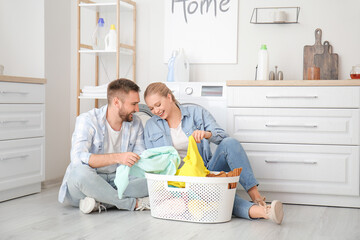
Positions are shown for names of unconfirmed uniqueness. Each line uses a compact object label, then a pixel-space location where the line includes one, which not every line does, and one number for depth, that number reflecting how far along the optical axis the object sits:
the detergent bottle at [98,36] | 3.83
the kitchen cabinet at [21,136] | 3.01
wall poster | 3.67
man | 2.63
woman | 2.60
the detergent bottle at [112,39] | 3.70
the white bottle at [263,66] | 3.33
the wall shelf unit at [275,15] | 3.47
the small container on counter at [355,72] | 3.16
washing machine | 3.27
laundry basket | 2.39
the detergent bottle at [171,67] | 3.59
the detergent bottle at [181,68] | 3.59
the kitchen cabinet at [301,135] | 2.98
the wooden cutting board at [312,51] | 3.45
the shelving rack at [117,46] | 3.63
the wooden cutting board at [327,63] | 3.42
